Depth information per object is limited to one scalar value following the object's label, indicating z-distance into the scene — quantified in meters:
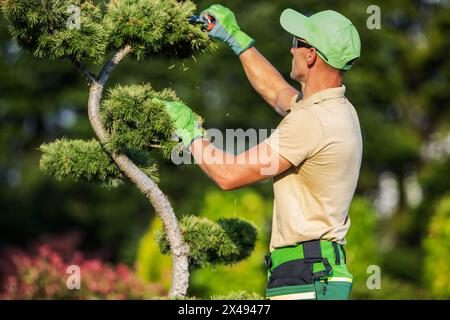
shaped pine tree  7.54
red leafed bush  13.83
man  7.06
